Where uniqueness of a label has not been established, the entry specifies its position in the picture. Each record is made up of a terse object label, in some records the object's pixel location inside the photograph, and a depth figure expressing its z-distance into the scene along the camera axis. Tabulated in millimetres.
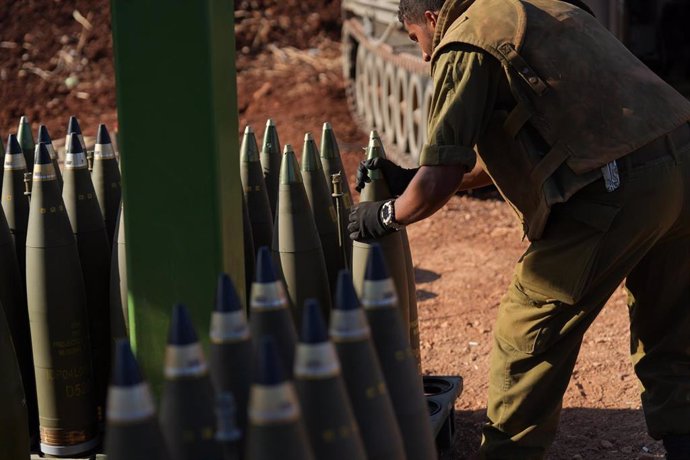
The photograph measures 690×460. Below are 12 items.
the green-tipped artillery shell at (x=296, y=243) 6882
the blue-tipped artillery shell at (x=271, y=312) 4924
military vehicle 15945
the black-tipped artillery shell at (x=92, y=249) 7101
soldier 6463
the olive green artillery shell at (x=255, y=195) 7746
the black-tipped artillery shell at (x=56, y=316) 6689
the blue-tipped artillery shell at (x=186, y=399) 4559
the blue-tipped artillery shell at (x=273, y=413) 4329
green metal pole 5405
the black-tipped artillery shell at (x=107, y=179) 7630
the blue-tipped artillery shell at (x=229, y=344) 4741
